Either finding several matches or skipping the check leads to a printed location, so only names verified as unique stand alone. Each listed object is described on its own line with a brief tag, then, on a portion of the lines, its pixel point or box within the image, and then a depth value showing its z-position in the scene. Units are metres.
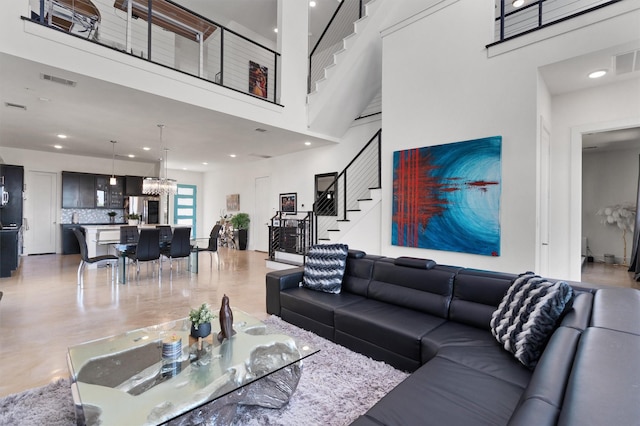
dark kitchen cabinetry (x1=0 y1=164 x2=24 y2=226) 6.93
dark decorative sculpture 2.11
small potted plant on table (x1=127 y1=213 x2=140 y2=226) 7.11
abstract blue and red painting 3.78
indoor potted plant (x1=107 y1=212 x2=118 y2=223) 8.90
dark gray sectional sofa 0.90
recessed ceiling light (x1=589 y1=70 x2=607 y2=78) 3.52
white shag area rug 1.83
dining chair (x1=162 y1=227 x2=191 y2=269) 5.68
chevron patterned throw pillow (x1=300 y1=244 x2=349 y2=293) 3.34
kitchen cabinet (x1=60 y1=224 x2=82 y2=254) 8.44
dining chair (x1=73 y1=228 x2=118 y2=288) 4.92
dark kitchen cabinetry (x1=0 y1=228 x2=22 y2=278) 5.41
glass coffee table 1.43
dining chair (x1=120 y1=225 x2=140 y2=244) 5.74
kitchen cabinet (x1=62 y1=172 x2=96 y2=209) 8.51
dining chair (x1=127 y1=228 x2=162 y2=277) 5.27
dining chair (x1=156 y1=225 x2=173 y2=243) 6.49
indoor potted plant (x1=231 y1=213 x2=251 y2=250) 9.72
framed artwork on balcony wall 7.33
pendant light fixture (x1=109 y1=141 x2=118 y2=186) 8.21
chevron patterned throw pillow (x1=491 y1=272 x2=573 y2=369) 1.74
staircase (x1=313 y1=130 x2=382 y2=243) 5.23
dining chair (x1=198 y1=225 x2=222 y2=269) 6.47
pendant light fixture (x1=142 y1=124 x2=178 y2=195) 6.43
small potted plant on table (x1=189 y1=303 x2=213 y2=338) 2.06
